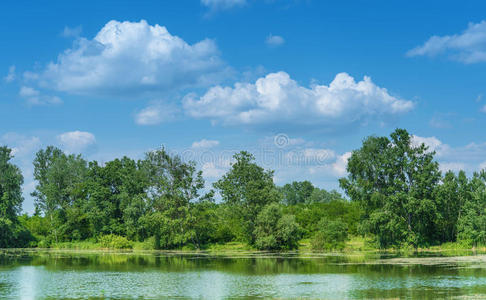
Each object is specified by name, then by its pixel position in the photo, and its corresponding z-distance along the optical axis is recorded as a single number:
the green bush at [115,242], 105.06
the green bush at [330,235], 81.12
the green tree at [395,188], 78.31
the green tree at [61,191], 114.12
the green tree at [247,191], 92.44
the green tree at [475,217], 74.00
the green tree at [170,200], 93.25
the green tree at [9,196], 99.44
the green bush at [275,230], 84.62
